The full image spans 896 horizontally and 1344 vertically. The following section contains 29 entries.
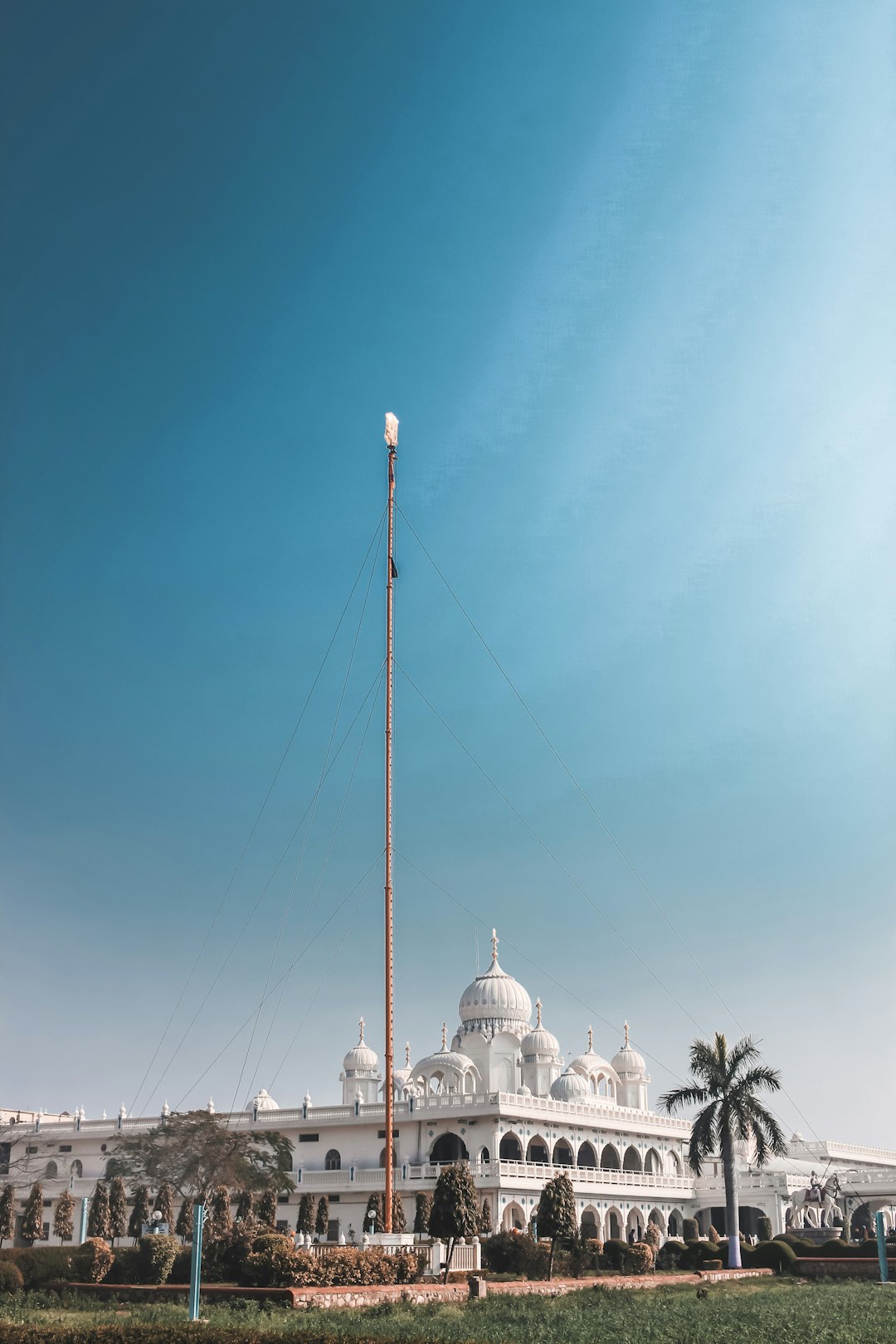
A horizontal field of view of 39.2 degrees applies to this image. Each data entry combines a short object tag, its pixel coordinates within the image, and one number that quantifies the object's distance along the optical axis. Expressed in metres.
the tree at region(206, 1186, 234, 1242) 45.63
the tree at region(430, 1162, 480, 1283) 31.55
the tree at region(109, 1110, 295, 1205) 49.78
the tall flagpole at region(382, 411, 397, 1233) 33.37
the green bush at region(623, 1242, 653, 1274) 36.53
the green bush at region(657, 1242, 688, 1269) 40.69
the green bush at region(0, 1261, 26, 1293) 27.30
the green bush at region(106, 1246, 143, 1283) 29.27
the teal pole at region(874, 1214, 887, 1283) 32.84
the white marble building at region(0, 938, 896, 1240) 52.53
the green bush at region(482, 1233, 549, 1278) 34.06
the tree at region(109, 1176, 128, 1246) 51.91
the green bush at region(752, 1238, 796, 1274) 38.84
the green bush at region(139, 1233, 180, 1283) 29.08
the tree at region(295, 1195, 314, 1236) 47.31
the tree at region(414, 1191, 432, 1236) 45.59
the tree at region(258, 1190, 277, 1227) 49.31
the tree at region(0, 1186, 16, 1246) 52.88
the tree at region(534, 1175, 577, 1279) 34.03
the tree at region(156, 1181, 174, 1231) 49.55
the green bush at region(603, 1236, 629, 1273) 36.53
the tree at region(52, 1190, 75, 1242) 54.03
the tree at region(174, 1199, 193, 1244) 47.81
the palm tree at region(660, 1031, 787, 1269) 44.00
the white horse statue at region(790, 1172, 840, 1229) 62.50
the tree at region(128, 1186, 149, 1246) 50.34
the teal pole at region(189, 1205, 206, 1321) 21.39
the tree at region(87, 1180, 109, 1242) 51.75
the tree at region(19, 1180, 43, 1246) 53.53
